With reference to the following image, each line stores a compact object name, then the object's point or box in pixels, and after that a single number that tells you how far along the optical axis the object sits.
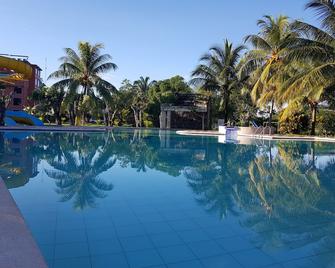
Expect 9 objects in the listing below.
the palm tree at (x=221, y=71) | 28.48
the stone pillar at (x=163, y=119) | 36.28
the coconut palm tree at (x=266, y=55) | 22.88
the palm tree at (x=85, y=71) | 27.83
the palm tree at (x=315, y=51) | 13.87
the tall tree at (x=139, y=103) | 37.75
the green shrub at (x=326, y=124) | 25.88
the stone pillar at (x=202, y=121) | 35.80
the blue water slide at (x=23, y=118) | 27.34
